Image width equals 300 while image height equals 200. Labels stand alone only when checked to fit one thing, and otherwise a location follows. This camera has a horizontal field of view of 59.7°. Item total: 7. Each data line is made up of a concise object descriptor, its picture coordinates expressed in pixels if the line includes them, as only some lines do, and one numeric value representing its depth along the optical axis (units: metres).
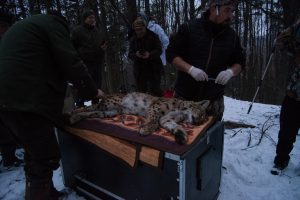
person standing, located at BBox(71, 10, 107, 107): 5.89
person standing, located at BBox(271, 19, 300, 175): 3.45
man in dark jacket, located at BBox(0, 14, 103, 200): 2.33
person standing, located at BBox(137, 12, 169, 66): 5.82
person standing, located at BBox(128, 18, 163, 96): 5.33
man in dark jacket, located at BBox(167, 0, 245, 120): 3.07
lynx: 2.77
